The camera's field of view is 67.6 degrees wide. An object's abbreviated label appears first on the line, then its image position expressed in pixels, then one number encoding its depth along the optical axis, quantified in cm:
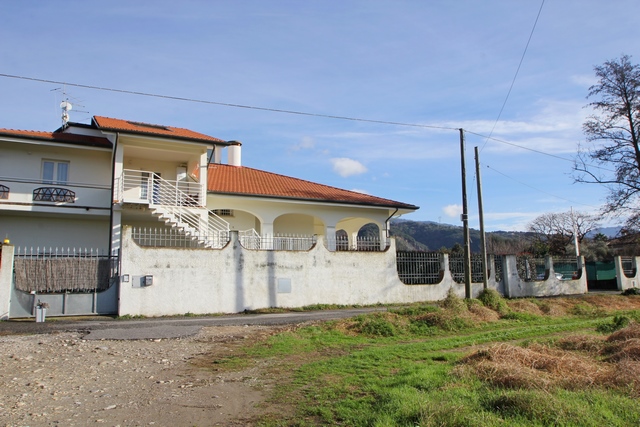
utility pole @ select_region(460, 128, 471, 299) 1755
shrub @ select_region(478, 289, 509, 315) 1559
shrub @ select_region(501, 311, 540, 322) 1478
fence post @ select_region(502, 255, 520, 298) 2217
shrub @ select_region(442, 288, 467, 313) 1391
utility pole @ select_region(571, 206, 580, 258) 5662
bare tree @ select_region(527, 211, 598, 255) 5366
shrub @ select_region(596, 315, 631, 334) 1113
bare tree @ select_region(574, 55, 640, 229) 2467
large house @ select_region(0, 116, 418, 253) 1888
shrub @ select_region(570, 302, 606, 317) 1638
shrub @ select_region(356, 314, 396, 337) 1162
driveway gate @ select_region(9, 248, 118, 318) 1380
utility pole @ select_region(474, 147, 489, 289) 1881
